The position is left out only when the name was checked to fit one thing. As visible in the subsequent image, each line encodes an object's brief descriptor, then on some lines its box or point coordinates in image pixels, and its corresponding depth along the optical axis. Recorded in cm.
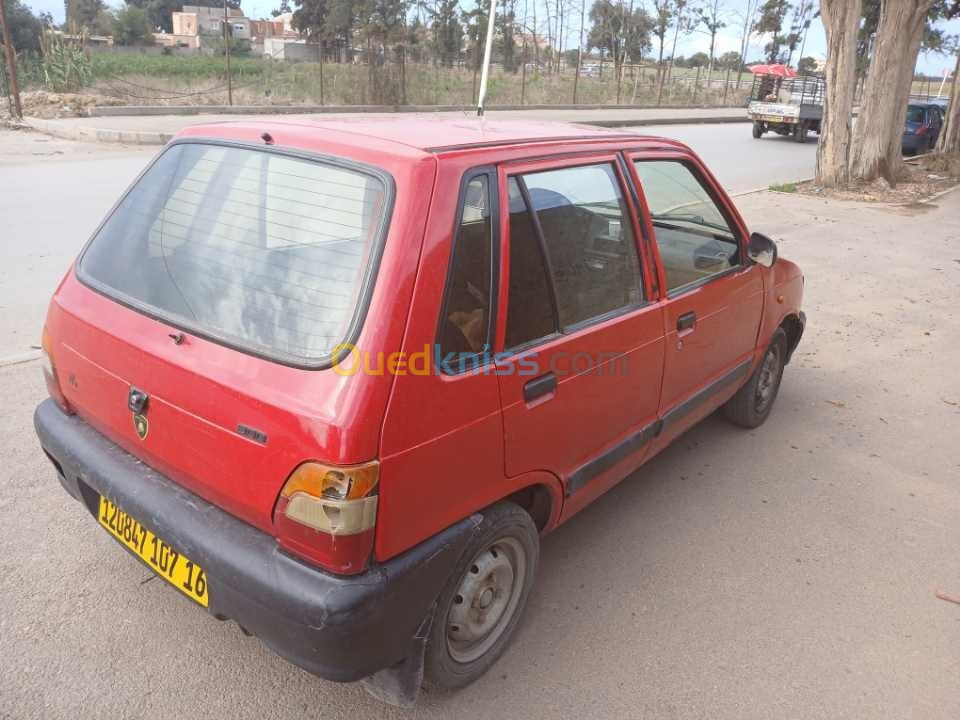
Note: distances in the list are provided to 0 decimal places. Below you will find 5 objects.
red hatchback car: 193
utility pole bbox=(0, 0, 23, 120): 1644
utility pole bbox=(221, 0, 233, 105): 2116
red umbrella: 2880
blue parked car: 2345
